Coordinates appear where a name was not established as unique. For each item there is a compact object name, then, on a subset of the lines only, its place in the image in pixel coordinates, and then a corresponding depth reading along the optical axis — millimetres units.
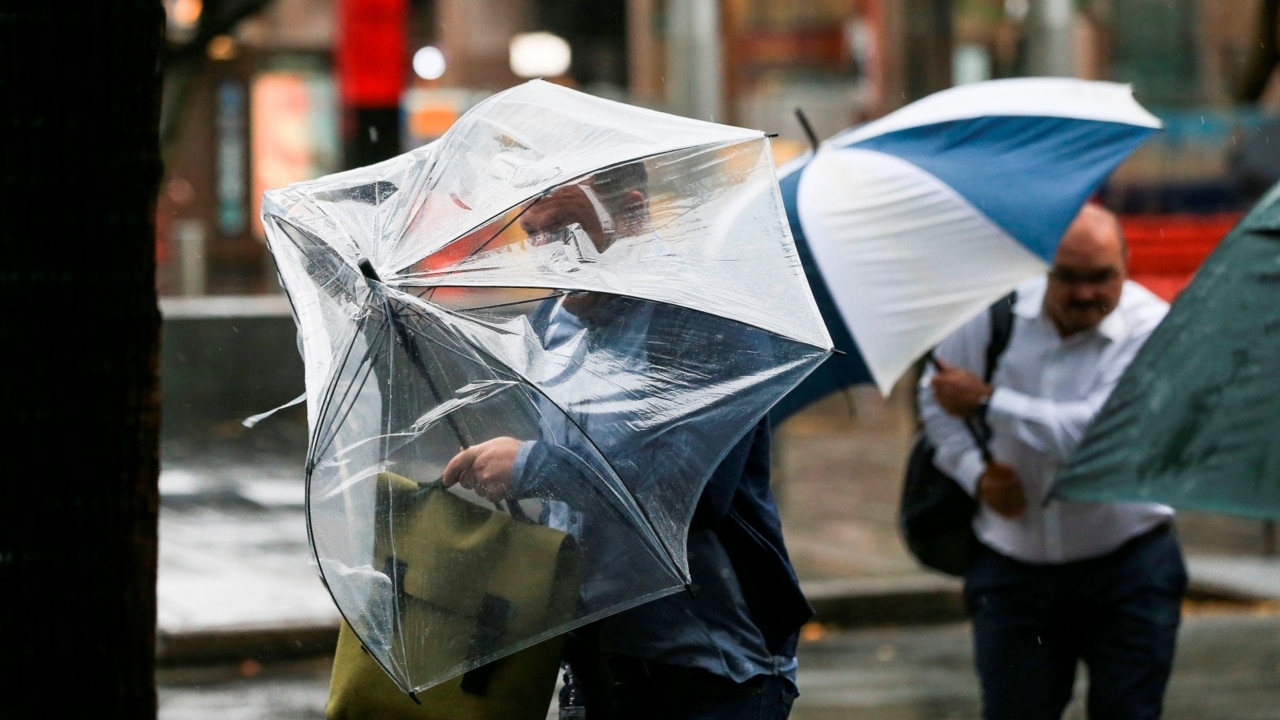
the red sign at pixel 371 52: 29687
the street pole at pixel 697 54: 26859
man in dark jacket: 5355
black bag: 8953
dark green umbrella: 6406
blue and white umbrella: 8125
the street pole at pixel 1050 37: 30859
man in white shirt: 8398
